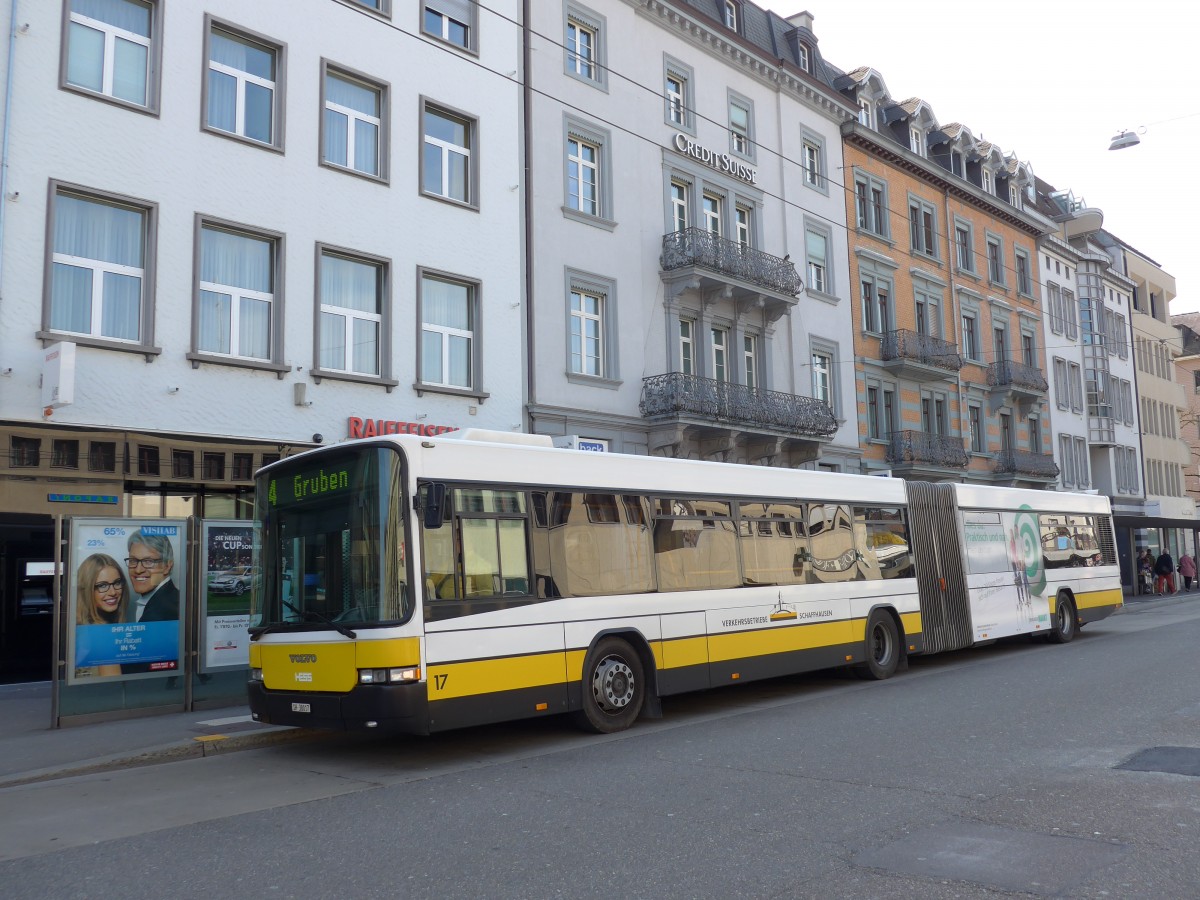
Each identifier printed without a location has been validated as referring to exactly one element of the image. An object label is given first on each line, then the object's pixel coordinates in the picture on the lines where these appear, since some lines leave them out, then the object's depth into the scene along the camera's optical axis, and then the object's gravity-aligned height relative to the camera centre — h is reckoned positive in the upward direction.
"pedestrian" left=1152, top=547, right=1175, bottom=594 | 39.72 -0.30
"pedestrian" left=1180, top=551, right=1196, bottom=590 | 41.56 -0.17
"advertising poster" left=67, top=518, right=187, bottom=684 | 11.85 -0.08
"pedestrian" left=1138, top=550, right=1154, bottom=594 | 41.25 -0.33
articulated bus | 9.02 -0.04
